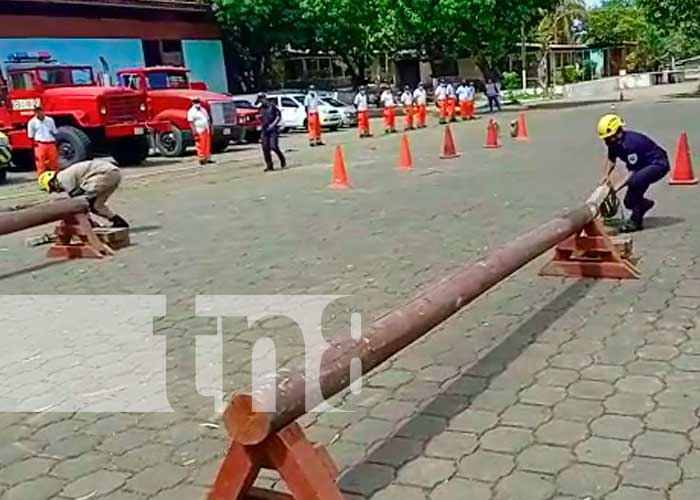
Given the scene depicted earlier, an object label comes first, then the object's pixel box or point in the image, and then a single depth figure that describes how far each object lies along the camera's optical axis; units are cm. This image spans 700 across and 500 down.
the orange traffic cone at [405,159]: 1645
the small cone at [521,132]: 2162
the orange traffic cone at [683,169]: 1162
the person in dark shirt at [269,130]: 1759
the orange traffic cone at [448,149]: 1808
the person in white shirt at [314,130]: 2473
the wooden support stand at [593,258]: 669
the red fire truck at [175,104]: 2317
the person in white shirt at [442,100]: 3153
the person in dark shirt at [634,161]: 809
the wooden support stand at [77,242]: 898
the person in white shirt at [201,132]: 2077
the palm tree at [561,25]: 6009
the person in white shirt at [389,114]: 2830
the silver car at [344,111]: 3186
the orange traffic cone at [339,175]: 1406
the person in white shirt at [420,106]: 3000
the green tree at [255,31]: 3706
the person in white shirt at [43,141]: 1761
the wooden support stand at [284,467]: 287
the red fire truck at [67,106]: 2015
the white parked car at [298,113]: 3131
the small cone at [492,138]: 1952
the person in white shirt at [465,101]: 3269
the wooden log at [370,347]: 277
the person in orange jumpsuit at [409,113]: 2973
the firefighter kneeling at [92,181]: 920
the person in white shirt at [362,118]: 2716
